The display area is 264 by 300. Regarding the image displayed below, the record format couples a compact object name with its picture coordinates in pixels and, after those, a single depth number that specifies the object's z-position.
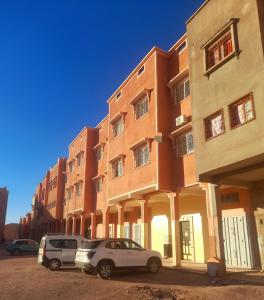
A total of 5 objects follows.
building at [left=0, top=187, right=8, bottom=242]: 59.99
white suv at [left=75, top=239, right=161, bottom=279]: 11.54
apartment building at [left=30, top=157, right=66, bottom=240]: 37.94
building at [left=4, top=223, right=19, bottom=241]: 74.41
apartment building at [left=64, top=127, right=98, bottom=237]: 26.81
